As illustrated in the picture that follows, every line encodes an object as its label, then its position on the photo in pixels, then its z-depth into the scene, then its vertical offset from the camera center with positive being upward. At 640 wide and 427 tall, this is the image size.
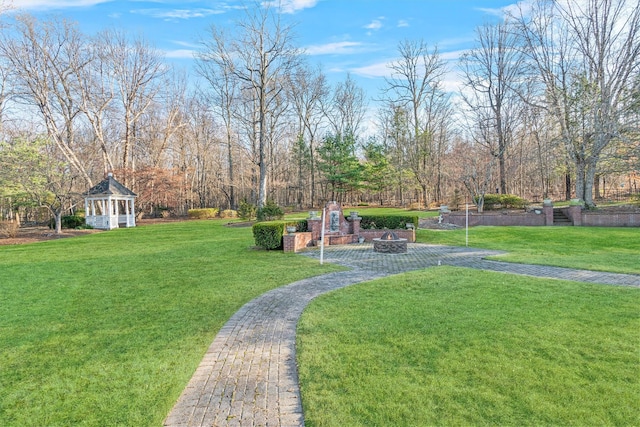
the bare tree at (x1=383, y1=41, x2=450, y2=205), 33.84 +9.55
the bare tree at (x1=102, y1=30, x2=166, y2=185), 26.98 +11.37
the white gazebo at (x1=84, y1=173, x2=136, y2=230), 22.78 +0.24
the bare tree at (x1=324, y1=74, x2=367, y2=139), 41.34 +12.42
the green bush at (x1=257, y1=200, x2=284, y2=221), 19.47 -0.49
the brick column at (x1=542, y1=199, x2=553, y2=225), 18.53 -0.83
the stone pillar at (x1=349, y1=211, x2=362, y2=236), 14.27 -0.87
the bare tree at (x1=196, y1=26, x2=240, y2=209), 22.44 +10.50
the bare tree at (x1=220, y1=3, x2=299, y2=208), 21.30 +9.40
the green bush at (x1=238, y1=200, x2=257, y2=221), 22.42 -0.41
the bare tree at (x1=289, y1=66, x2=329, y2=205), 37.88 +11.83
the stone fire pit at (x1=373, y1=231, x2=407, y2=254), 11.33 -1.47
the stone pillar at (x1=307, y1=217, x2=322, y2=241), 13.41 -0.91
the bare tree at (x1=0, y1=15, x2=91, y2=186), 22.52 +9.65
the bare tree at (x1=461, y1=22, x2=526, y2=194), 27.25 +9.27
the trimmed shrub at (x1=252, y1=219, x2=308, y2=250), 11.62 -1.03
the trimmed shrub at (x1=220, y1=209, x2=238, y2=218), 30.20 -0.79
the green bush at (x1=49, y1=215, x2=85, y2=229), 22.59 -0.93
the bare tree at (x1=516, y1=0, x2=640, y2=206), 17.27 +6.72
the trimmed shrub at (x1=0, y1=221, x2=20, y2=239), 17.26 -1.02
